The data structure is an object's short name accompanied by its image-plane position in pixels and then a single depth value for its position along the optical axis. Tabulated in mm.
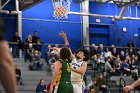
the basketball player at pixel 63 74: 7852
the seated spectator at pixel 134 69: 20922
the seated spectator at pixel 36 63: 19125
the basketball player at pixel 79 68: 8688
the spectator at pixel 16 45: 20894
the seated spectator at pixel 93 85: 17391
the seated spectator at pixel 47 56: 20094
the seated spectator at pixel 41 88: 16103
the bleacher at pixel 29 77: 16884
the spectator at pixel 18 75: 17169
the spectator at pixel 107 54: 22448
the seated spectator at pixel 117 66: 21188
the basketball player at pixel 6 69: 2516
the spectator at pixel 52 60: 19375
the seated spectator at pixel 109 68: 20859
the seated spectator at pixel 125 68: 21422
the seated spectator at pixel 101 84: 18328
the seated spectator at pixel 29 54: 19811
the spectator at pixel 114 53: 23406
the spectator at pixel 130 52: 24053
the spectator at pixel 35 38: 21562
